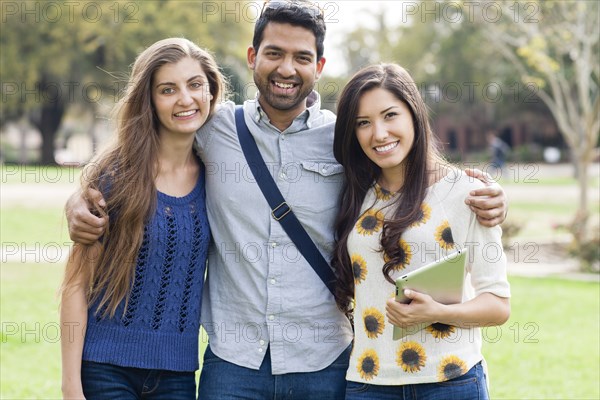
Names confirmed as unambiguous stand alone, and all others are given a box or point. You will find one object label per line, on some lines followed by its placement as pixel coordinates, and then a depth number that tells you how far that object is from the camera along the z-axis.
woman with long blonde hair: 3.21
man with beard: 3.35
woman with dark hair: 3.10
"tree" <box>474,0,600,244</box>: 14.02
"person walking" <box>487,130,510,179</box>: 31.34
